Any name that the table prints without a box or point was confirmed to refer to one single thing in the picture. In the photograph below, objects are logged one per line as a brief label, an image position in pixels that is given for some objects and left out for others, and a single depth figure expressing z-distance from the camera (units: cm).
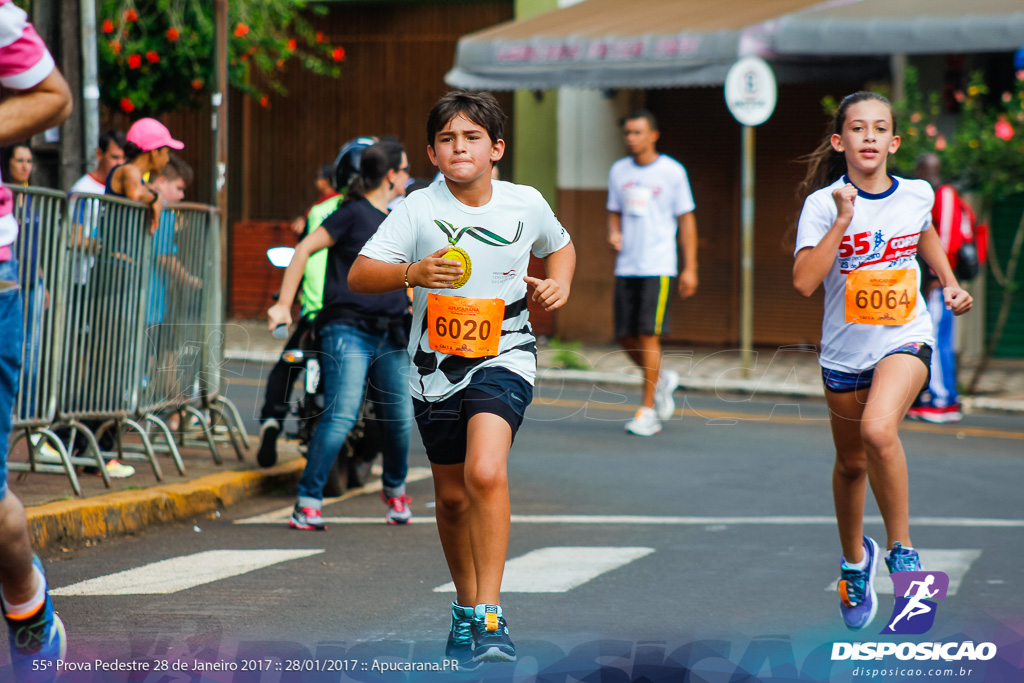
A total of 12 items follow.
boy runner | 901
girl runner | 1053
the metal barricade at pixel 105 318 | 1516
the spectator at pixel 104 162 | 1798
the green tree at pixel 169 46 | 3078
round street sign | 2731
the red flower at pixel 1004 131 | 2545
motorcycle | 1581
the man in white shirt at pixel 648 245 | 2217
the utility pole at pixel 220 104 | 2050
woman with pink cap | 1642
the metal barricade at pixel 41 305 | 1436
